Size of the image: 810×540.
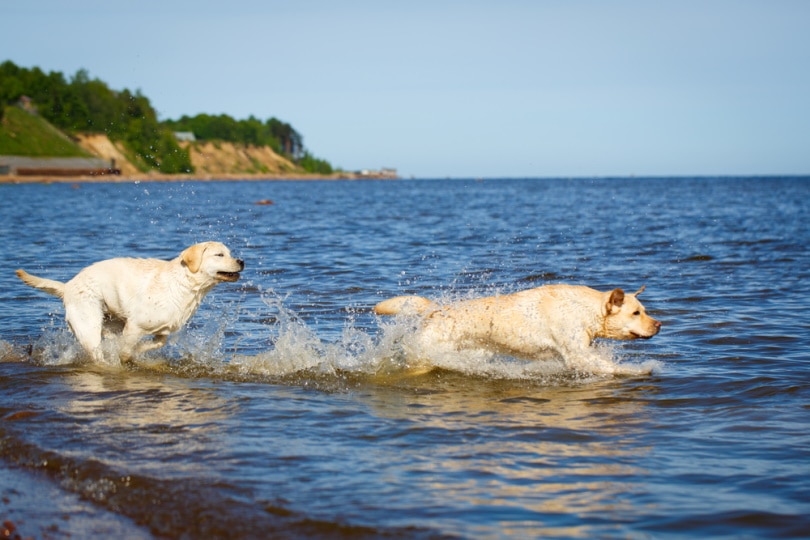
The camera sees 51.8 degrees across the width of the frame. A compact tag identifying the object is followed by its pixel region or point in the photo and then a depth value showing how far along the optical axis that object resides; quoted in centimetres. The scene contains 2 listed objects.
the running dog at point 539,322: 897
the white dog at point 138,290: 894
